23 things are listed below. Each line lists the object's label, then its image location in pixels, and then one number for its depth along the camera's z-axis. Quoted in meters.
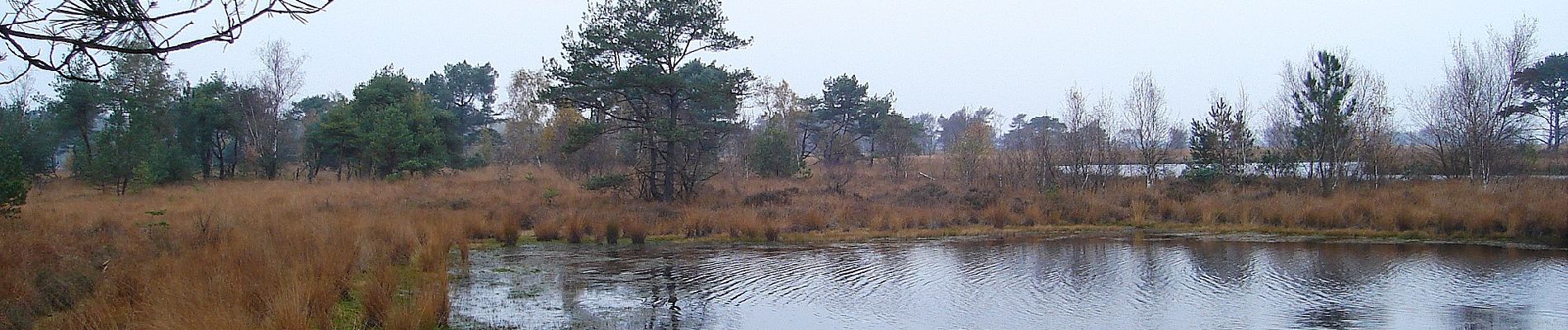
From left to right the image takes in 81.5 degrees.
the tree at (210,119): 41.31
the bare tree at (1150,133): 32.06
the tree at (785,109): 52.91
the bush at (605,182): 24.39
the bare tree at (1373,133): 27.19
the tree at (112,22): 4.79
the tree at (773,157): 39.41
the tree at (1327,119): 27.00
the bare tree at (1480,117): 25.97
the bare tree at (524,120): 49.12
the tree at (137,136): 28.08
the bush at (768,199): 24.69
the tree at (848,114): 48.34
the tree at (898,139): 42.88
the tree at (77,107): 37.66
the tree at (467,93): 58.56
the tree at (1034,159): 28.66
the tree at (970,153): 34.22
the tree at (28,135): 34.69
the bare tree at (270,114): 42.75
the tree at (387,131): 34.91
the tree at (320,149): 38.09
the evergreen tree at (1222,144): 30.09
